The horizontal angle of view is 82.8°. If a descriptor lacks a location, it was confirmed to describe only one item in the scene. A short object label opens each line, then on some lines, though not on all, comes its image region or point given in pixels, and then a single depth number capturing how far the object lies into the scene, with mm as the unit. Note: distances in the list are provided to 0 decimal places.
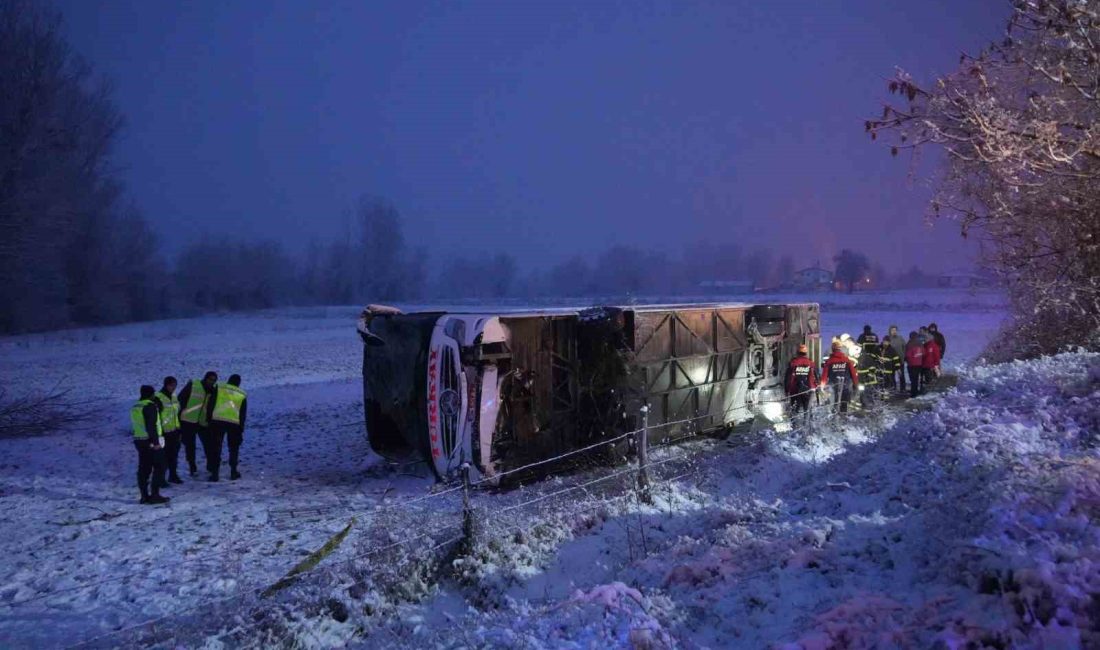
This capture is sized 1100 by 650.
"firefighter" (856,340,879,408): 14844
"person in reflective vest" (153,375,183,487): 8969
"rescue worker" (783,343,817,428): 11258
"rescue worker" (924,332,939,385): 15070
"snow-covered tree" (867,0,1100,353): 5273
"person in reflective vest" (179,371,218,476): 9828
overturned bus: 8500
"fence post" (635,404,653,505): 7371
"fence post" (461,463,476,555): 6023
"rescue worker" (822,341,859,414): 11484
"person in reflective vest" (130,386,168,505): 8547
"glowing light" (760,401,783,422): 12625
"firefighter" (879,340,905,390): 15875
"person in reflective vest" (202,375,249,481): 9734
